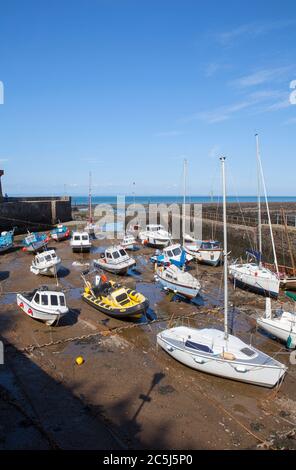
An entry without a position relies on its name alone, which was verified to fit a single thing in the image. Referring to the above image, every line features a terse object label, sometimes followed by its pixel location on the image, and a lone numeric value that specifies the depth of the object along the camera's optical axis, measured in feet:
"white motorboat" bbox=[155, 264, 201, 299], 71.67
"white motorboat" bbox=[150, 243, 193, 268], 94.17
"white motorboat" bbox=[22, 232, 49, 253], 115.85
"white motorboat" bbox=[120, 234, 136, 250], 127.54
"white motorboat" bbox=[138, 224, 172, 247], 134.10
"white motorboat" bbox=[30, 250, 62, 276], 89.56
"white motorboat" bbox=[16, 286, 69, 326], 58.13
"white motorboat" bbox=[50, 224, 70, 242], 141.81
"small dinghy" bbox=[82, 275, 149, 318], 60.34
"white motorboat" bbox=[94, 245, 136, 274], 92.58
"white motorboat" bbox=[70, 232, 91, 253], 117.60
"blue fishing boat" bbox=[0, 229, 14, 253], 117.50
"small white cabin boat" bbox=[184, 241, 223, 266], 106.32
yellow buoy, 47.40
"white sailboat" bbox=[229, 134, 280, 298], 77.30
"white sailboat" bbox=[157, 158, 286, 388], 42.29
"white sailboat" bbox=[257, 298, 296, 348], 53.16
